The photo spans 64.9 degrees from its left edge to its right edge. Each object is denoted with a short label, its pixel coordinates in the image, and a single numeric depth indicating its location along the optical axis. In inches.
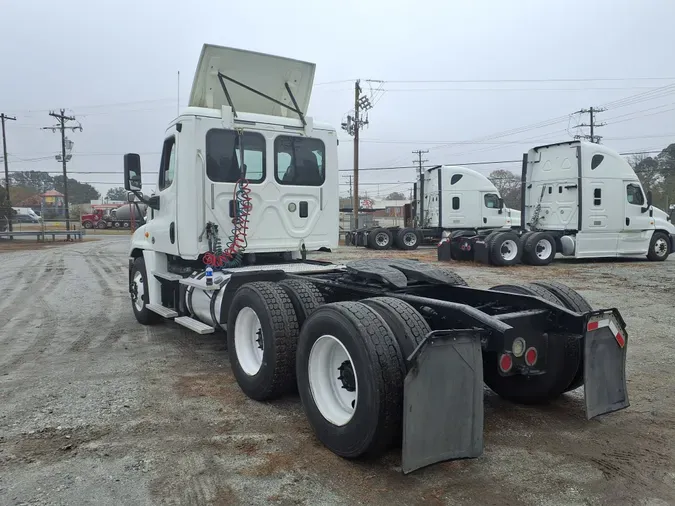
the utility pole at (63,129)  1877.5
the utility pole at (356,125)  1326.3
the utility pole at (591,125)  2181.5
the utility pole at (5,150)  1571.2
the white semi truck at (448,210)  988.6
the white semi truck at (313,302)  124.7
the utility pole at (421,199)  1032.2
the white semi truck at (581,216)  682.2
